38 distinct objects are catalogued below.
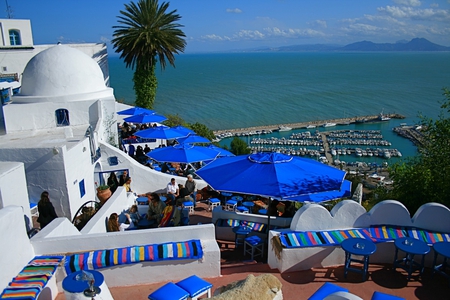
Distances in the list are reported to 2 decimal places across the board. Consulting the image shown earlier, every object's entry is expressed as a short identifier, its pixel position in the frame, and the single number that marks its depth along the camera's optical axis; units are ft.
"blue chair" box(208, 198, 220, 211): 37.93
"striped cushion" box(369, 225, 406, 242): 23.57
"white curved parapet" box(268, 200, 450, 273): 23.12
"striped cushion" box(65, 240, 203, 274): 21.01
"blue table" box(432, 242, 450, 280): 20.81
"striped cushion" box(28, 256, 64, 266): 20.23
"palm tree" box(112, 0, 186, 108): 91.76
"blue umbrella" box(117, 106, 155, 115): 65.75
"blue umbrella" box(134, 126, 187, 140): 50.61
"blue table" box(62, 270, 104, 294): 16.15
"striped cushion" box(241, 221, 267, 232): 27.94
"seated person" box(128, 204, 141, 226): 31.52
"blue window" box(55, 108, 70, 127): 47.74
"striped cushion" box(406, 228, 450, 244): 23.24
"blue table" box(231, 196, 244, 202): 40.15
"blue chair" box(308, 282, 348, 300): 17.00
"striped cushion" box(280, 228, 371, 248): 22.90
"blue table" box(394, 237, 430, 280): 21.09
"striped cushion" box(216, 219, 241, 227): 28.78
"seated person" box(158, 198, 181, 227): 28.17
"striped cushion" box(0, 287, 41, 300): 17.16
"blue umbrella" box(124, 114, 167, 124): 59.36
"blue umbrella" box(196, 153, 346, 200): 24.12
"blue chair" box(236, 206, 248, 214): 35.87
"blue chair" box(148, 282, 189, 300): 17.04
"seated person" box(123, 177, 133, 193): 38.60
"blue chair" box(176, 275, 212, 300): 18.01
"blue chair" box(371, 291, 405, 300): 16.39
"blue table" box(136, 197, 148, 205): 36.19
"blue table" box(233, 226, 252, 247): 26.89
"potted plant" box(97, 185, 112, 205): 33.78
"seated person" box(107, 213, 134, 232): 27.12
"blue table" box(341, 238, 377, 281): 20.89
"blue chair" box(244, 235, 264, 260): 25.49
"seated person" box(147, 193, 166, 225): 30.07
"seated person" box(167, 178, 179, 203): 38.09
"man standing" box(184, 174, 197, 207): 36.95
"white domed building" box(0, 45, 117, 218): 32.32
